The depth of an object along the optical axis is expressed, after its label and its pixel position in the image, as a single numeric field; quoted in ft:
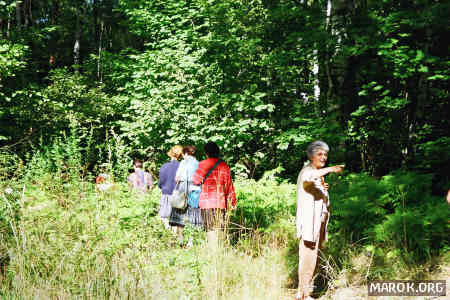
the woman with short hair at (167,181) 23.42
